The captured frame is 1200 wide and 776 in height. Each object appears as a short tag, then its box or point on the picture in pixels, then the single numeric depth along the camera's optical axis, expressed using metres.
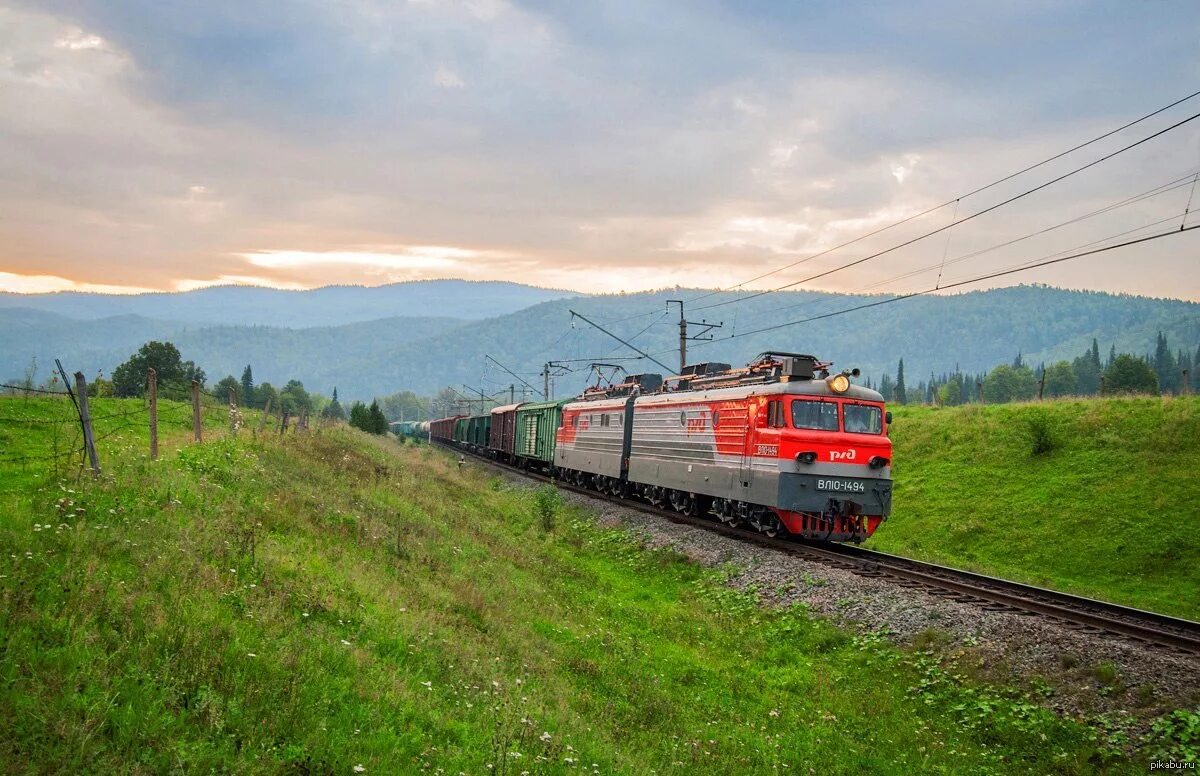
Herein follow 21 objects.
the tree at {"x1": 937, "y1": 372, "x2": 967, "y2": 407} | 182.75
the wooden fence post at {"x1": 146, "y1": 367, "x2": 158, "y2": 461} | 15.38
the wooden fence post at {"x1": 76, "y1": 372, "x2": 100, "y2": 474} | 11.66
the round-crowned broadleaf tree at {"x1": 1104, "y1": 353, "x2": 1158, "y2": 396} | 82.19
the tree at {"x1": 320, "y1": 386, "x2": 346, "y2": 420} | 155.62
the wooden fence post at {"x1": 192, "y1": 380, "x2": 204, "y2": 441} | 19.20
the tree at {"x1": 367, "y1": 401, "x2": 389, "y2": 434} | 77.25
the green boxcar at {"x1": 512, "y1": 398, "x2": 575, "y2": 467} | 44.30
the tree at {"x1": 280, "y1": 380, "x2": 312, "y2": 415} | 140.75
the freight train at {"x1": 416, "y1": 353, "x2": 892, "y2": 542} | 19.36
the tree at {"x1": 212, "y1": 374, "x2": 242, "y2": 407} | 111.09
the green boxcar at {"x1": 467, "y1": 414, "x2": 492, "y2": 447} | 69.06
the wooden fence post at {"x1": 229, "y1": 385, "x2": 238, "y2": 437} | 23.39
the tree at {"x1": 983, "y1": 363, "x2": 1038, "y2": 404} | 158.01
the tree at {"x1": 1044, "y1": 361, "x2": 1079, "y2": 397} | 149.25
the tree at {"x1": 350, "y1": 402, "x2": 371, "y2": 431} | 78.06
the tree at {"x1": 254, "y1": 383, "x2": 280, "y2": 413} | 136.50
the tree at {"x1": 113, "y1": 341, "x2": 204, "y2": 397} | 76.75
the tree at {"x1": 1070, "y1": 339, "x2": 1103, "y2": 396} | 174.38
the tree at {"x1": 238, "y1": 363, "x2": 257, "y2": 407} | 130.75
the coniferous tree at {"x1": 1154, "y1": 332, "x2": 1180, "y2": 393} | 171.79
